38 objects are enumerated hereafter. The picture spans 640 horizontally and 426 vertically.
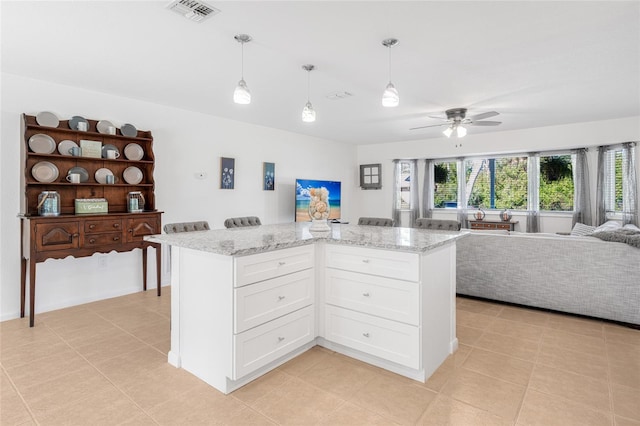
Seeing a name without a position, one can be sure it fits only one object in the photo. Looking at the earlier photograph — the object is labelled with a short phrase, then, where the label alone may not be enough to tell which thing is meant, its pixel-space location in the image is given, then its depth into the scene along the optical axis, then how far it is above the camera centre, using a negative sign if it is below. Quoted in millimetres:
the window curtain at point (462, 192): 7113 +419
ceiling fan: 4512 +1238
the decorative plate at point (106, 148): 3829 +722
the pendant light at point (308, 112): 2912 +855
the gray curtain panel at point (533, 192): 6320 +373
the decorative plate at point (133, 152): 4070 +733
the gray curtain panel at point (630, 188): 5262 +369
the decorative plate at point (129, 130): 3966 +961
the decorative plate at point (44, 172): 3395 +413
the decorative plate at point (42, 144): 3373 +692
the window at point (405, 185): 7676 +608
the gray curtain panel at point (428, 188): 7375 +518
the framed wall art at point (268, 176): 5820 +621
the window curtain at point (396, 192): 7605 +447
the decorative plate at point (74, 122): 3625 +964
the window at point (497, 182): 6691 +597
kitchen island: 2123 -606
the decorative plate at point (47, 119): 3387 +939
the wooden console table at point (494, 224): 6484 -239
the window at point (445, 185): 7356 +596
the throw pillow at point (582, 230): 4875 -261
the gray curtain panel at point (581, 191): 5793 +353
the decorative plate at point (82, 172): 3650 +440
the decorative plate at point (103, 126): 3846 +970
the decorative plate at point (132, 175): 4078 +449
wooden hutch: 3209 -6
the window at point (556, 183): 6215 +536
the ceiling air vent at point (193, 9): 2111 +1297
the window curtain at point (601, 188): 5613 +393
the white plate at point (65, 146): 3574 +700
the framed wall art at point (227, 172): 5160 +609
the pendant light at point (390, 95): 2482 +852
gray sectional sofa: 3158 -621
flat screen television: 6230 +317
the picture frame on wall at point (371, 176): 7797 +837
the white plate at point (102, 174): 3867 +434
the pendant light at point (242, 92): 2453 +862
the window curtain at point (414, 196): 7527 +352
